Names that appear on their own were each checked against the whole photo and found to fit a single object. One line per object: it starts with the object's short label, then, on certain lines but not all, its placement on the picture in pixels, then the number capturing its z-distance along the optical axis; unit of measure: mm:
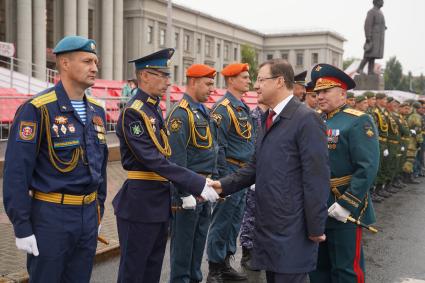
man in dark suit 3162
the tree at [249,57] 57750
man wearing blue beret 2996
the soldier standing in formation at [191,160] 4469
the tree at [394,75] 110000
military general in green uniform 3930
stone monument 19359
